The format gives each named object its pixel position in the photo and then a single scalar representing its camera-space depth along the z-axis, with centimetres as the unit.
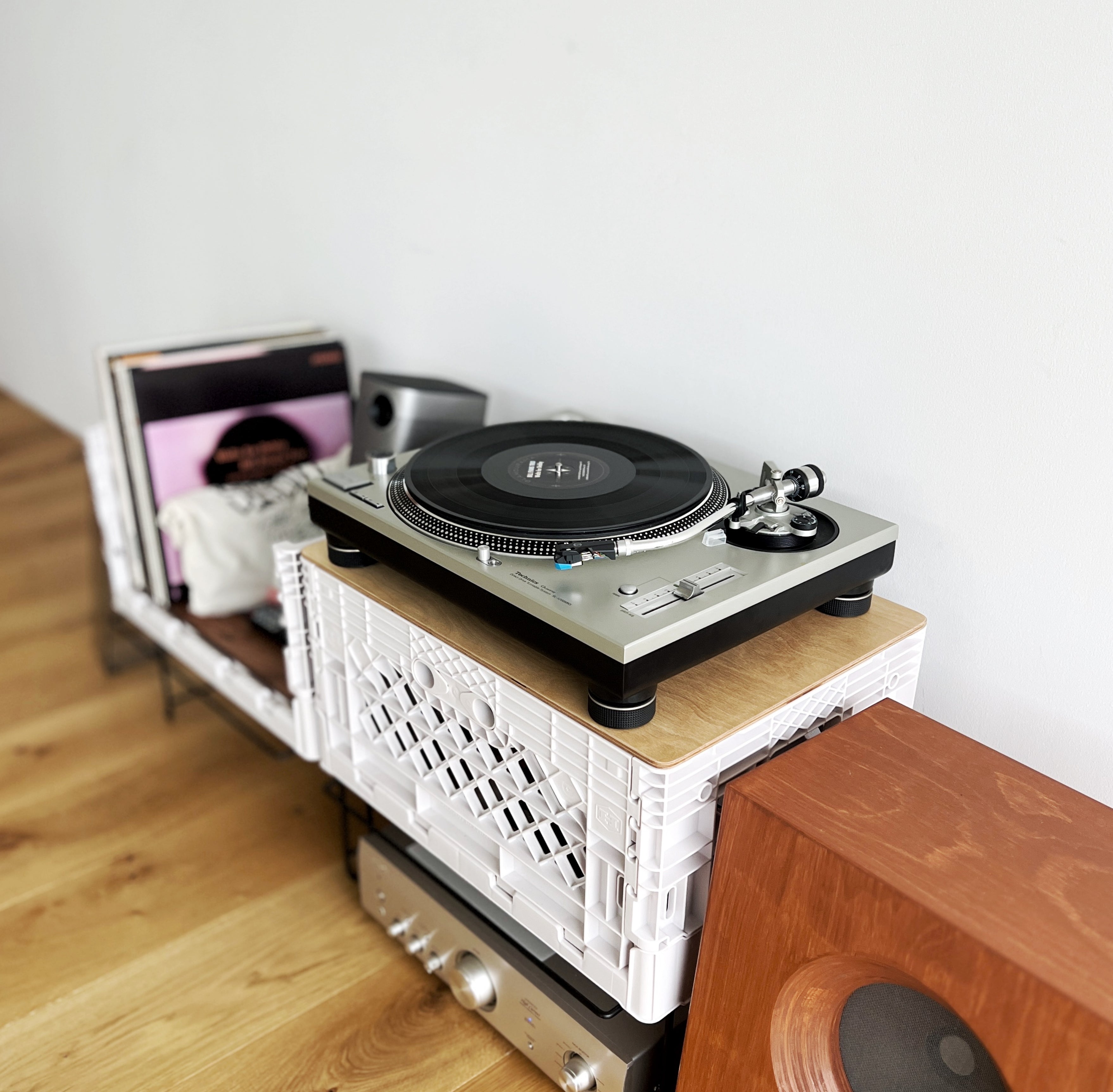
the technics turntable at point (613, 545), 83
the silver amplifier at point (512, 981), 102
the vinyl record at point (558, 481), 93
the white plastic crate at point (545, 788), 86
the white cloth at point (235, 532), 155
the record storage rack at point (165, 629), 145
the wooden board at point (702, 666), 85
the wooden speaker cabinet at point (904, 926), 67
